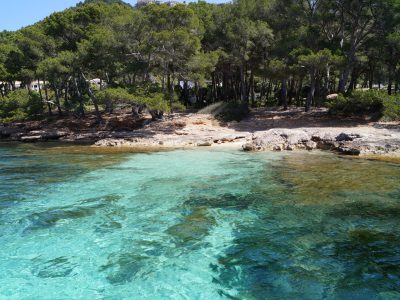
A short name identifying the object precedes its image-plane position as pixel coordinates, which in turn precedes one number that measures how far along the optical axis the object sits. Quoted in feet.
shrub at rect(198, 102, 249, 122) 93.76
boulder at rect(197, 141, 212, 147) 74.09
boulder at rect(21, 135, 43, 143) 93.61
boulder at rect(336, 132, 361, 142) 64.85
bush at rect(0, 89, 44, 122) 95.30
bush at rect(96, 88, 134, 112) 74.13
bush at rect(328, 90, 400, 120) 70.40
